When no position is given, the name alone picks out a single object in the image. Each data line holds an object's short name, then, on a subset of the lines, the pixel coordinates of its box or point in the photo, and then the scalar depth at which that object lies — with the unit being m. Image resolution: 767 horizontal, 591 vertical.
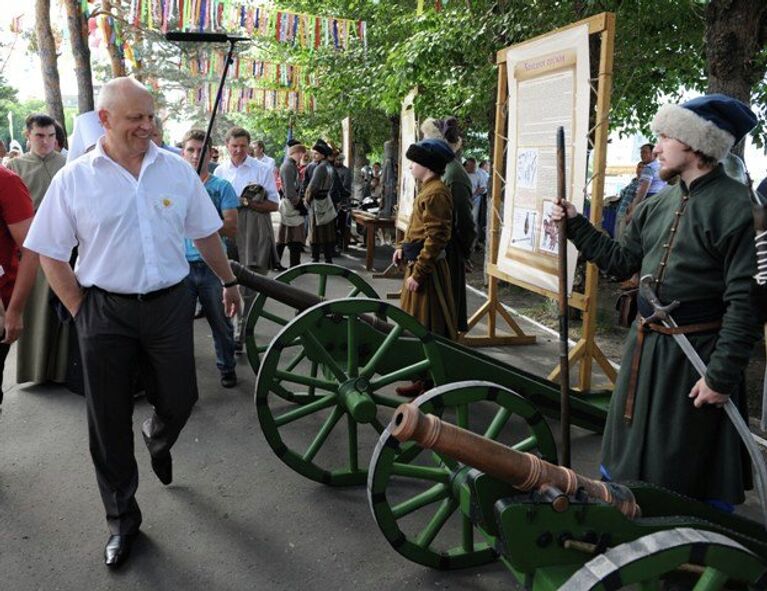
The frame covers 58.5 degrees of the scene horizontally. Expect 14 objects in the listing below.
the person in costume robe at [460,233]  5.15
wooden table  11.29
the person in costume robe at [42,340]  4.98
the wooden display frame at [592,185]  4.34
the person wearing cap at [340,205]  12.32
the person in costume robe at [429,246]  4.66
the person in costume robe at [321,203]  10.51
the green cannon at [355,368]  3.37
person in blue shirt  4.91
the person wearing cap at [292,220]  9.62
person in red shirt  3.14
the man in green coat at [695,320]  2.28
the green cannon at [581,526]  1.71
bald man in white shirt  2.66
